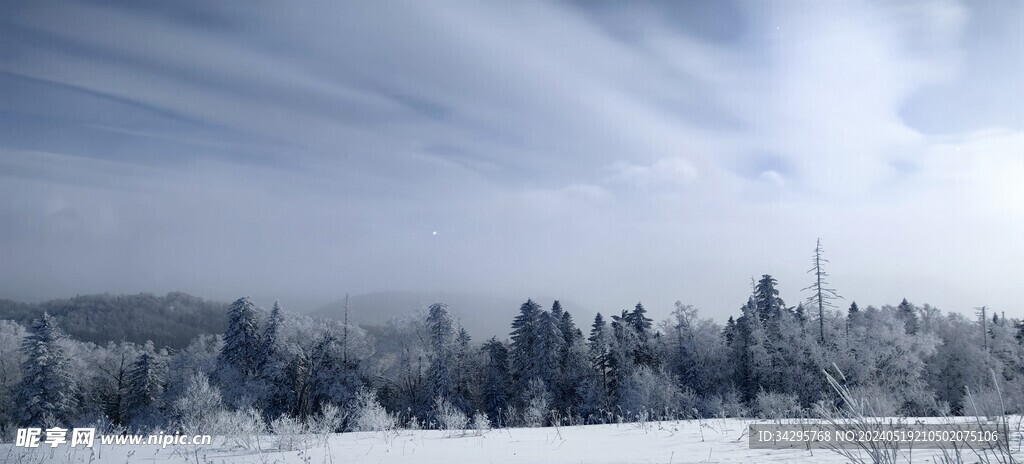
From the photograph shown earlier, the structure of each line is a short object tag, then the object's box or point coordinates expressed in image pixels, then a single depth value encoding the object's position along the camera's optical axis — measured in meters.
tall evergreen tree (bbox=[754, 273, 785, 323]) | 49.03
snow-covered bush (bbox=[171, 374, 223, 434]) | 32.44
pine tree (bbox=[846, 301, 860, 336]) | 51.92
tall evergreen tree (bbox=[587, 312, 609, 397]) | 50.91
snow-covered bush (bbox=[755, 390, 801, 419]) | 25.89
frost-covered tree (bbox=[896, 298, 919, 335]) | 54.38
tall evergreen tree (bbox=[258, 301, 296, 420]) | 43.81
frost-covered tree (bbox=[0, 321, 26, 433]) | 47.94
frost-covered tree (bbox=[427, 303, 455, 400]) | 46.42
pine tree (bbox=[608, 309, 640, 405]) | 48.66
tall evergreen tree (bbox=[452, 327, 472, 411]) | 46.94
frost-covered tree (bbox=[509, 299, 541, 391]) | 49.88
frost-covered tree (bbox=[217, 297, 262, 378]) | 44.47
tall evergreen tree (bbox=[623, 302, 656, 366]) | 49.72
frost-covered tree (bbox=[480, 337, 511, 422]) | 50.84
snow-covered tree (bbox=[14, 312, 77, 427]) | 39.12
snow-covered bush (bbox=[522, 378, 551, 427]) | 41.68
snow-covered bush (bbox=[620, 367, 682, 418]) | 42.50
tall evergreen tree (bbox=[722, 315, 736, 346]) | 52.37
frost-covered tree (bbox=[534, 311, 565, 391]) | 49.06
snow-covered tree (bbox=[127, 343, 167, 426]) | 47.66
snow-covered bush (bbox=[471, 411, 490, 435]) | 15.14
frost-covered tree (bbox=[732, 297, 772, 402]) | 43.25
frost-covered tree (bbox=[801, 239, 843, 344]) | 39.28
